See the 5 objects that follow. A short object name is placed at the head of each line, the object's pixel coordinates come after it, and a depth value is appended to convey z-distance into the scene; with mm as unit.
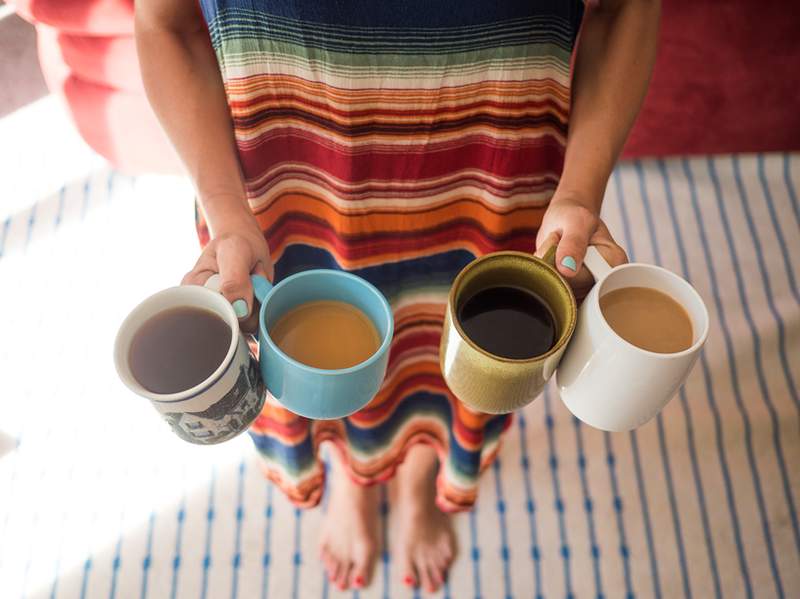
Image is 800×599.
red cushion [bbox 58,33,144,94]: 1138
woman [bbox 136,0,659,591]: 546
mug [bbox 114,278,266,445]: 502
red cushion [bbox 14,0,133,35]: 1042
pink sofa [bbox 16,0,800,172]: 1236
